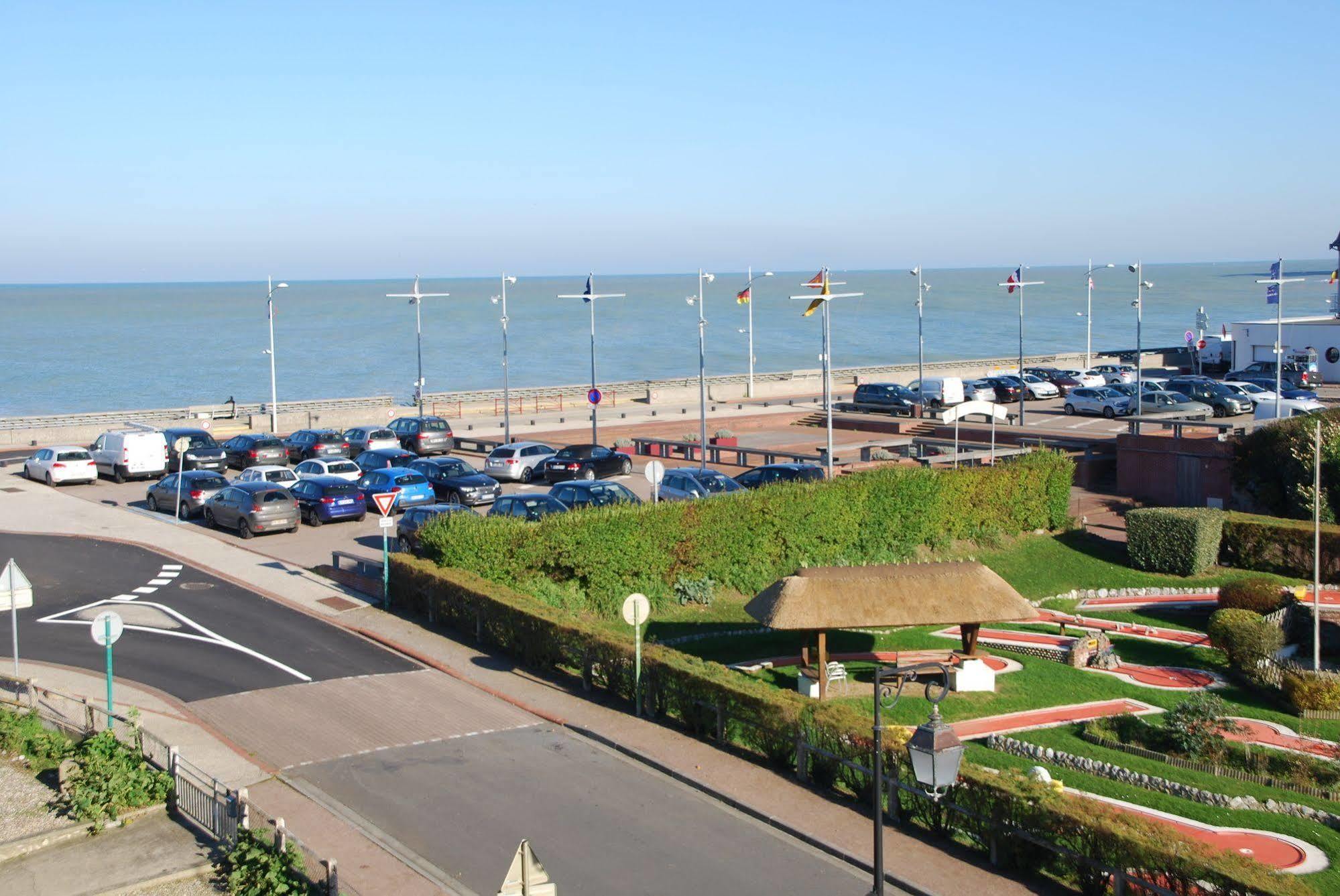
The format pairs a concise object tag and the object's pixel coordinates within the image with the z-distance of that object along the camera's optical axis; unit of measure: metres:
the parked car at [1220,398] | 50.81
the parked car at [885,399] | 53.25
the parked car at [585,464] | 38.19
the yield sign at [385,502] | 23.94
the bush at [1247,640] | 21.41
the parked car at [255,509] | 30.67
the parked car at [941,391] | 53.31
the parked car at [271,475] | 35.19
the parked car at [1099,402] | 51.72
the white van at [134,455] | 39.66
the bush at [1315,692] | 19.39
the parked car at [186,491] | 33.50
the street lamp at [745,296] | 47.62
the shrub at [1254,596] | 24.27
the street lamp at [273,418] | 52.66
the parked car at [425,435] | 44.47
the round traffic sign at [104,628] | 16.78
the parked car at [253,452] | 40.66
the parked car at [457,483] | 33.78
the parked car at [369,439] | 43.09
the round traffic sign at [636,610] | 17.86
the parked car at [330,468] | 35.88
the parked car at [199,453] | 39.50
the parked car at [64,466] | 39.16
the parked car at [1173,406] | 48.97
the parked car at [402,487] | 32.88
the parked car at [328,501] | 32.06
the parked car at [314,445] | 41.53
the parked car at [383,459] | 37.66
